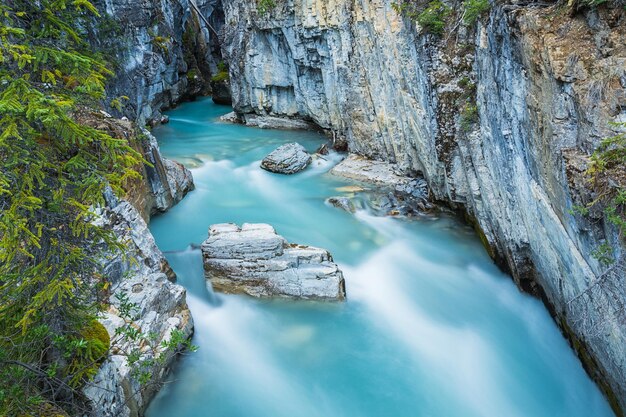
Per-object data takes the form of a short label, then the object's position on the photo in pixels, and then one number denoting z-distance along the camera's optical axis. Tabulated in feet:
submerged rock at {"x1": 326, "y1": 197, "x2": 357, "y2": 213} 37.42
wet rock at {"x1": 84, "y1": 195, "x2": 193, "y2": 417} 16.25
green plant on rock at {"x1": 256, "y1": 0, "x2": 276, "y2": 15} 57.70
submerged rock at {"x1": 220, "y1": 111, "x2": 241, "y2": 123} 71.87
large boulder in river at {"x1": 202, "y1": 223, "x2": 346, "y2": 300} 25.76
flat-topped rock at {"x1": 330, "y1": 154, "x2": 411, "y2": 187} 41.19
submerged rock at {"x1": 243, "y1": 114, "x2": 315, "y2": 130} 65.46
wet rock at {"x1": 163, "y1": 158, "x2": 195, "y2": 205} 37.65
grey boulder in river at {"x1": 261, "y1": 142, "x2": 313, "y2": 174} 46.80
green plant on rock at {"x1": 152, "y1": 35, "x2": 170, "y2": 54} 67.29
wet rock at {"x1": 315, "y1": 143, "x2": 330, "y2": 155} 52.14
